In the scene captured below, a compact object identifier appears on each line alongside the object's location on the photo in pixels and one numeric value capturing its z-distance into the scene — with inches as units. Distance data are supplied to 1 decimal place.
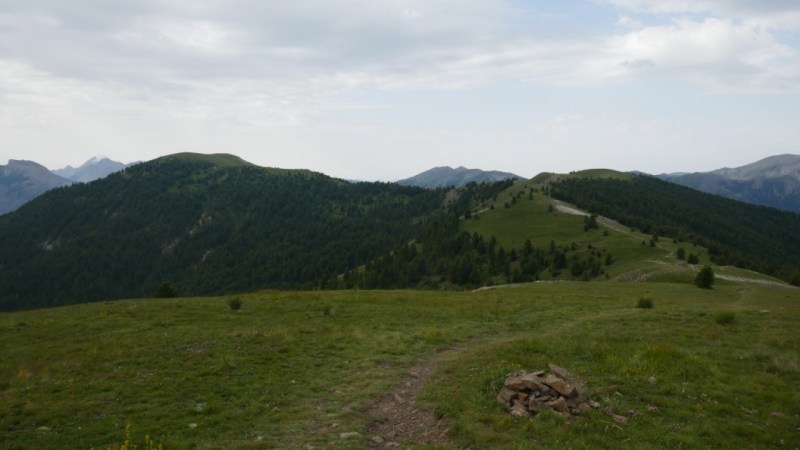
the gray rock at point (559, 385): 572.4
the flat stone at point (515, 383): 598.9
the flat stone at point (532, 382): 588.4
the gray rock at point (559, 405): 553.8
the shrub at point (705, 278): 2096.5
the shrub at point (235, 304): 1396.4
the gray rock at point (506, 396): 587.5
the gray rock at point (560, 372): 614.9
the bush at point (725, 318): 1060.5
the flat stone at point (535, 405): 560.4
